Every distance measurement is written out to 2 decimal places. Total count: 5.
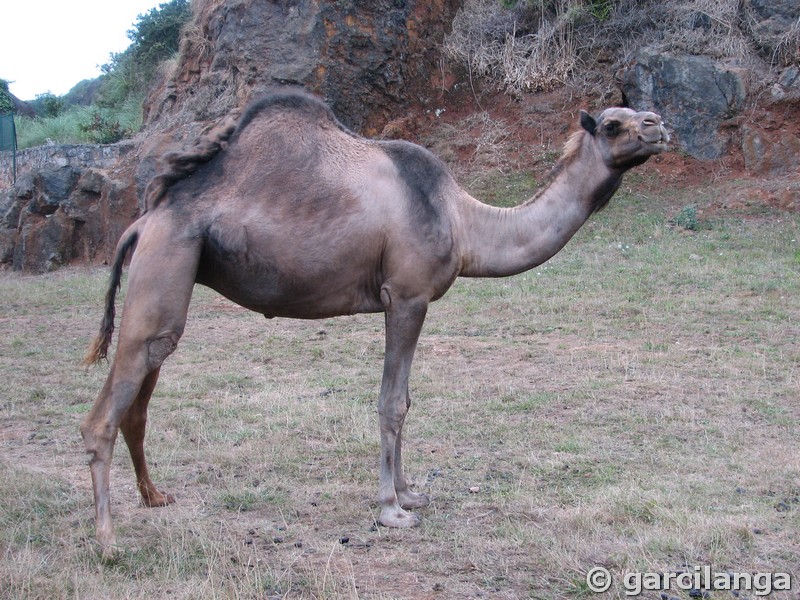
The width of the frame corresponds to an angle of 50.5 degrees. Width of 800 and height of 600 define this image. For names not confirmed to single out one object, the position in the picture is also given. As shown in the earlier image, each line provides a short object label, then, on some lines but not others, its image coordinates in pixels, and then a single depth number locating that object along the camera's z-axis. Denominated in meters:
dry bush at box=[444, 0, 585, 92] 21.84
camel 5.27
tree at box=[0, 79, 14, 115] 39.34
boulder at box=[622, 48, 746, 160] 19.58
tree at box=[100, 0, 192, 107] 32.03
